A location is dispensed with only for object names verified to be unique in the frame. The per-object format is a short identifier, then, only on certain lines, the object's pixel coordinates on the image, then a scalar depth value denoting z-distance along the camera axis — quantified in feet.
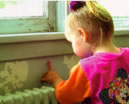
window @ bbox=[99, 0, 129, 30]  5.73
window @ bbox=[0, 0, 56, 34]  4.65
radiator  3.86
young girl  3.66
